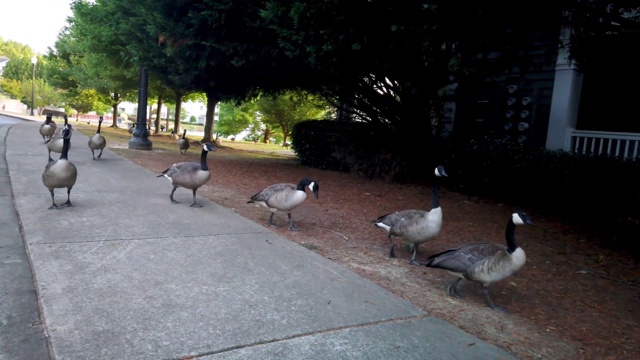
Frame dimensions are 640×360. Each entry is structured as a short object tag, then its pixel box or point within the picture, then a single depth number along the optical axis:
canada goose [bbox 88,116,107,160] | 12.12
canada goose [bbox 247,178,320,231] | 6.36
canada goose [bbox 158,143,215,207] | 7.33
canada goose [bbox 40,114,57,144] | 15.39
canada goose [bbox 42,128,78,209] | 6.46
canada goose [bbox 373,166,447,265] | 5.24
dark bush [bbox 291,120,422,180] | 11.58
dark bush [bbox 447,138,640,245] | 7.67
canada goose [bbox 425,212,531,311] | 4.38
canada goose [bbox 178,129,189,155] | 15.90
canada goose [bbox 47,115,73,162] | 10.98
